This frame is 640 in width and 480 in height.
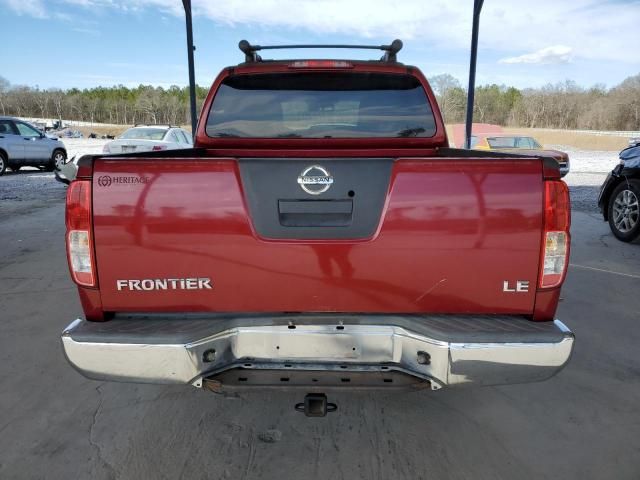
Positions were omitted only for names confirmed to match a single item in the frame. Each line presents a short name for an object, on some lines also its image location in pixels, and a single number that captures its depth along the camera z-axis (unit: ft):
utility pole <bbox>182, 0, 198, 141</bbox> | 19.60
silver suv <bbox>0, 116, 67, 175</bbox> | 52.26
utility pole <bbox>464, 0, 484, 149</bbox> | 20.65
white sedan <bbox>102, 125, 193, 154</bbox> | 42.36
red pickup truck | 6.88
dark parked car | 23.52
